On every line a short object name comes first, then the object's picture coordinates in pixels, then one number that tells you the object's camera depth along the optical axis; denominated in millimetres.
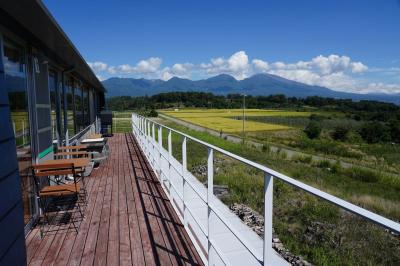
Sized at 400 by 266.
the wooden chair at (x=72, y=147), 4882
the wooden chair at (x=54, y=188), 3320
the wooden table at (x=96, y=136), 8027
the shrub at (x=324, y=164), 22547
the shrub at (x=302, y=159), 24086
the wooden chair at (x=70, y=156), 4633
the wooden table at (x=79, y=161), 3759
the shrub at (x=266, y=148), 27212
